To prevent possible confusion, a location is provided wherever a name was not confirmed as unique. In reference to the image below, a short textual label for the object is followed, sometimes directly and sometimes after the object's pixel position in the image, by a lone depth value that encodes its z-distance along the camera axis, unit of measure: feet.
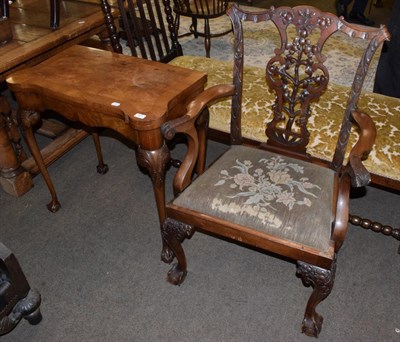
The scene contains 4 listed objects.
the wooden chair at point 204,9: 12.02
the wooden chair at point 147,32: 7.41
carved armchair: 4.78
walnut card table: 5.40
